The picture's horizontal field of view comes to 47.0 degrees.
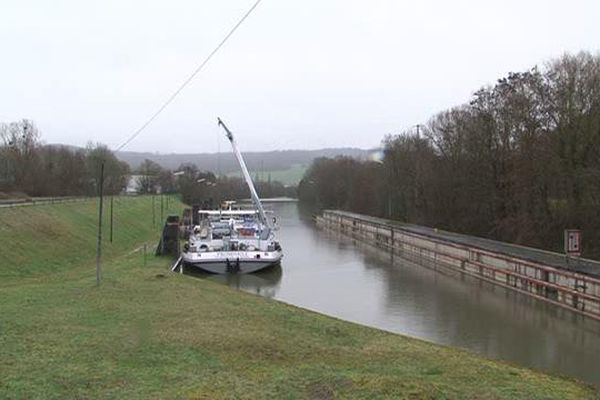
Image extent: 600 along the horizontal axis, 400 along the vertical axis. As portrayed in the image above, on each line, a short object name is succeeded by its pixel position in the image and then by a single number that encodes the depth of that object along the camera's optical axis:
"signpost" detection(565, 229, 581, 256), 31.91
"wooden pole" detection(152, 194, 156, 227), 75.45
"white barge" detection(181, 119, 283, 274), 43.03
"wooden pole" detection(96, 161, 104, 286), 23.38
